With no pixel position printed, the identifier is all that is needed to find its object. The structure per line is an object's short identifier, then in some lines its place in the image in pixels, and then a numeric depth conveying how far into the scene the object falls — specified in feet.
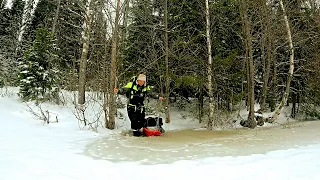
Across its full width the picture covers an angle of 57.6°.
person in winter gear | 30.22
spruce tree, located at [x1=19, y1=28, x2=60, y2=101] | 37.27
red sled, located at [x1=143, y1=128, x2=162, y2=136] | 29.50
